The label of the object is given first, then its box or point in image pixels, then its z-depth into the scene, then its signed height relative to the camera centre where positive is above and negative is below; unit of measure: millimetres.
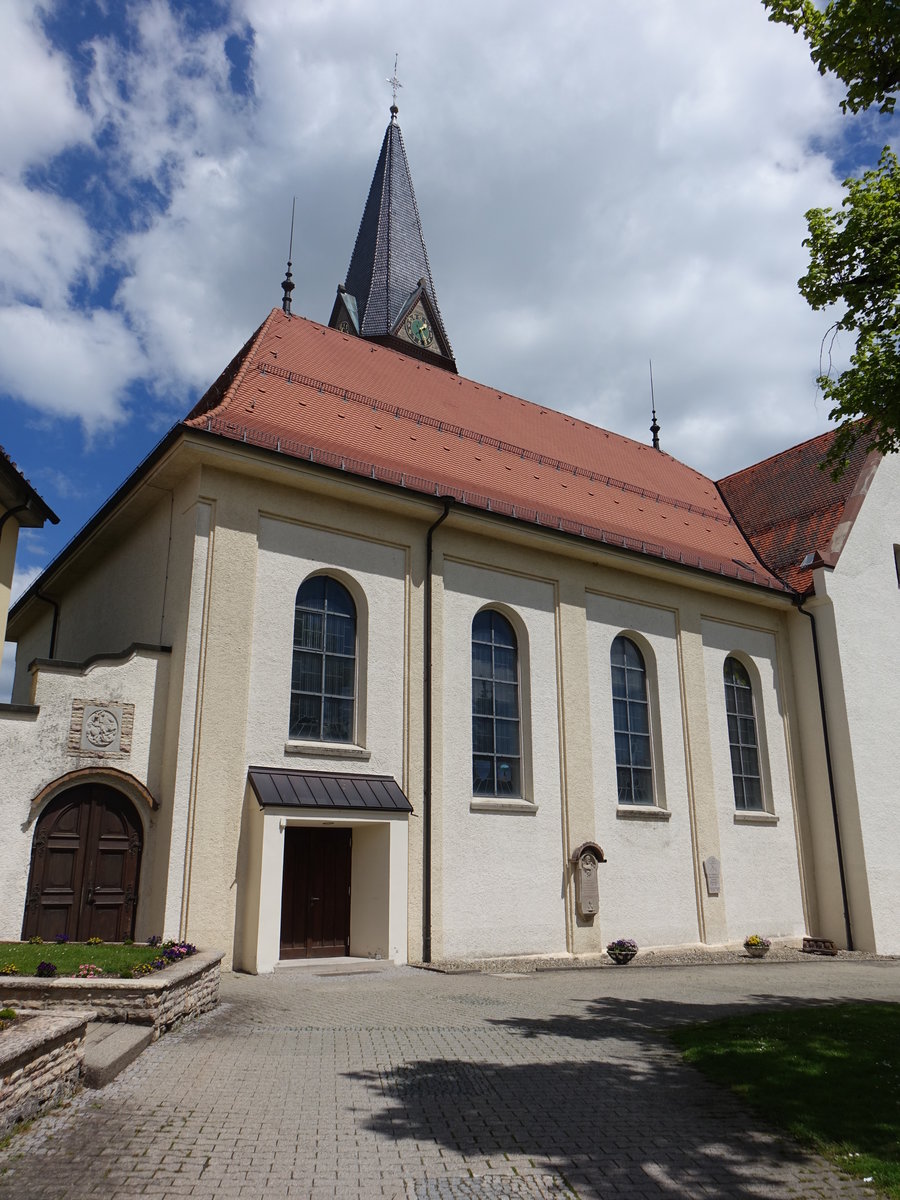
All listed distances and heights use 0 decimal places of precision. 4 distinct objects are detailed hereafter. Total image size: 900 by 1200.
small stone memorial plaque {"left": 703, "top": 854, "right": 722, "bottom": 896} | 18234 +238
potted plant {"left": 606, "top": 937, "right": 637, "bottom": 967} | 15188 -990
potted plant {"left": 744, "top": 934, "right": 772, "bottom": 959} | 17000 -1043
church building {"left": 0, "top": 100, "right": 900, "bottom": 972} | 12734 +3254
